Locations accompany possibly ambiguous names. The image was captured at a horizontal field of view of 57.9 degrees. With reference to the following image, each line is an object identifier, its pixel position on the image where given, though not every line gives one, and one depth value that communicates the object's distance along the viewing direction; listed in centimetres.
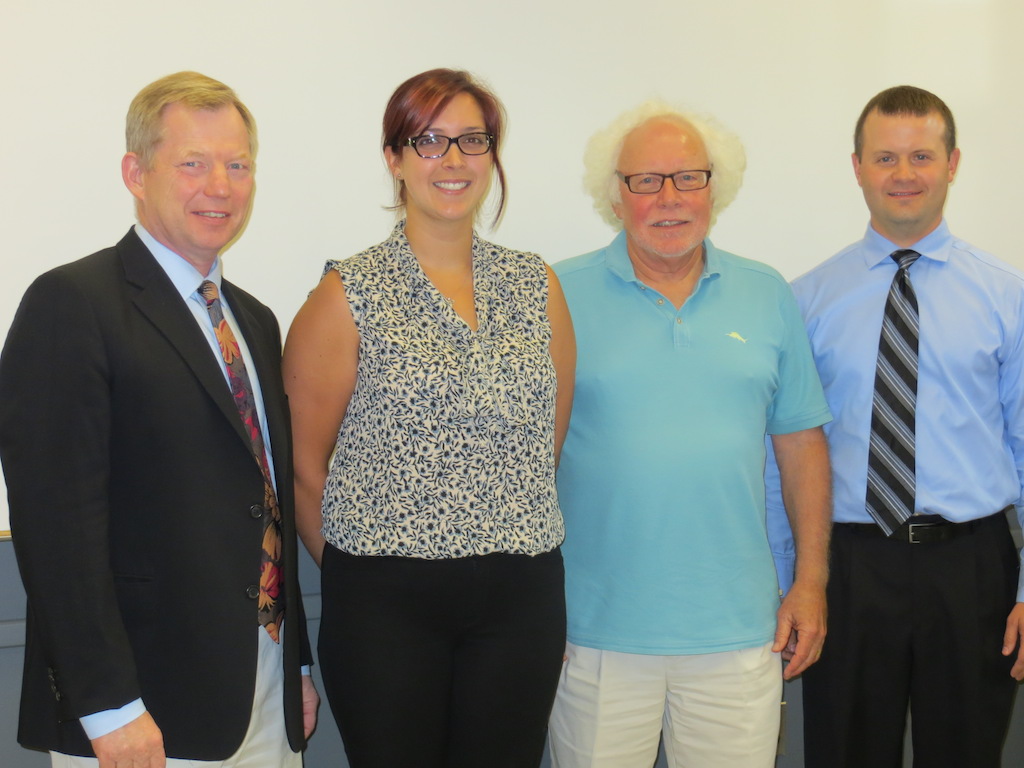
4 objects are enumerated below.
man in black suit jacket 129
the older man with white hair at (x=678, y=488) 187
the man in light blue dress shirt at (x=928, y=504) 212
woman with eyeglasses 161
